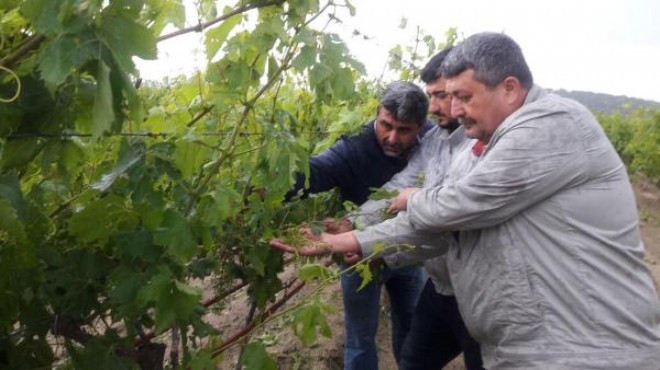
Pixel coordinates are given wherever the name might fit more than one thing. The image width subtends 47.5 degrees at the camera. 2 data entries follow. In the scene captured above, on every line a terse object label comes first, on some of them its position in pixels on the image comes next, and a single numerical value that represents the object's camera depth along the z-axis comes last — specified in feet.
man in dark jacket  8.76
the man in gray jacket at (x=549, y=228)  6.01
